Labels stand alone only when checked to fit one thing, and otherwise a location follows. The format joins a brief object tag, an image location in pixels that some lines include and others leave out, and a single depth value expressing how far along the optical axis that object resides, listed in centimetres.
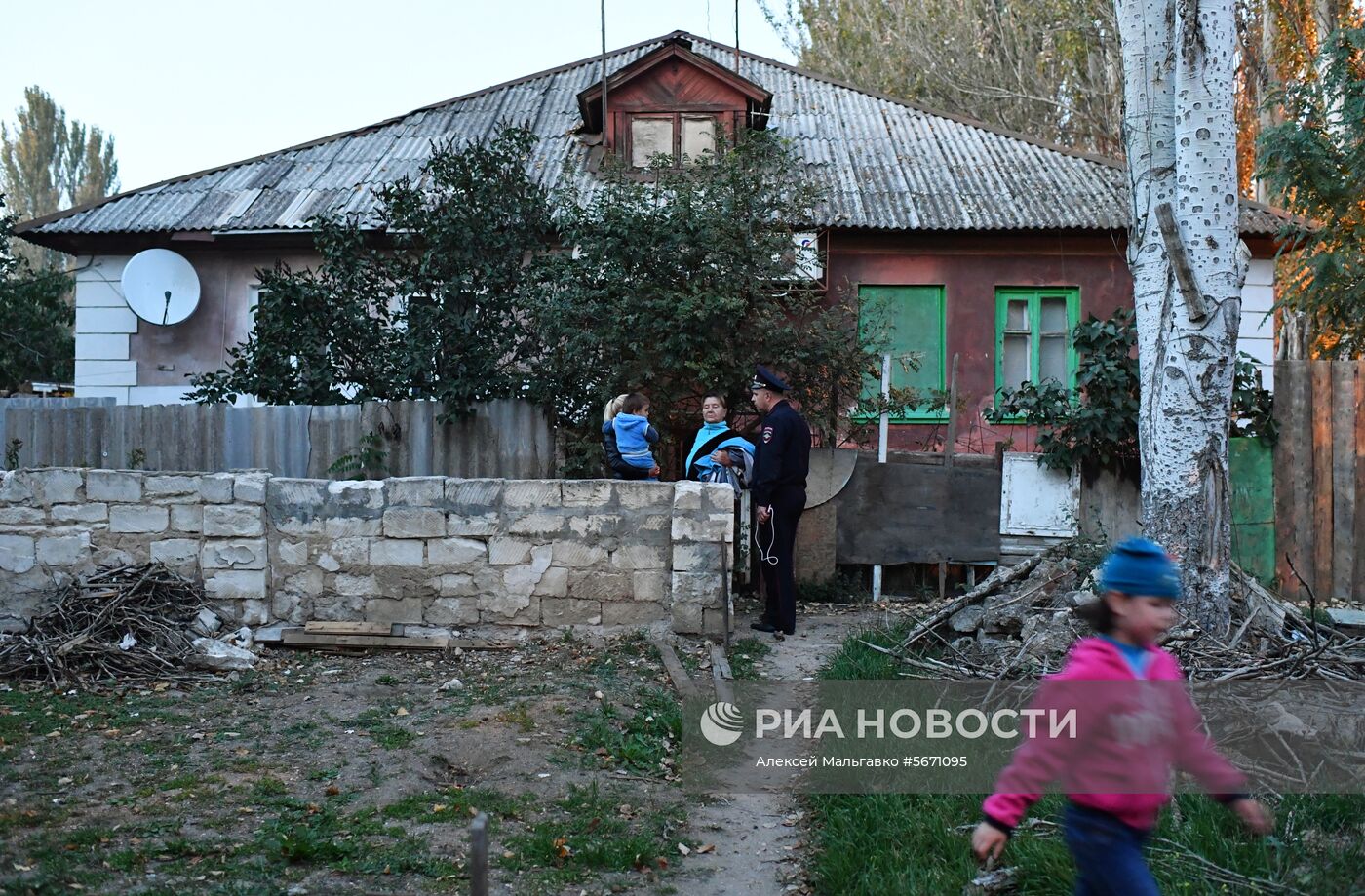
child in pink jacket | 289
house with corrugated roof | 1405
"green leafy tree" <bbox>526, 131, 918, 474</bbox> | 926
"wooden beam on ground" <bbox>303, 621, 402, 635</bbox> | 776
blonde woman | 892
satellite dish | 1411
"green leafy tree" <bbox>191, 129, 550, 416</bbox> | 1000
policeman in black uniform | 833
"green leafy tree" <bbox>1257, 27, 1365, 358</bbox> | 1116
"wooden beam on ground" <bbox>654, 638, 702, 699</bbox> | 654
